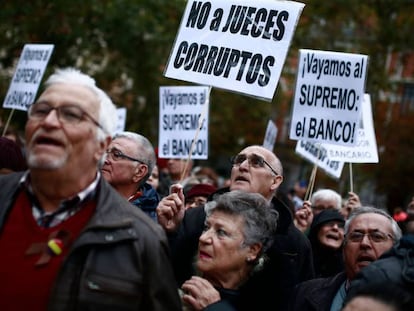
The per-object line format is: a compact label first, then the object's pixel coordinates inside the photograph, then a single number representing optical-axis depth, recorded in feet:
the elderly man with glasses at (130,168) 18.44
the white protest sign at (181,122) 28.37
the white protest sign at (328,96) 23.94
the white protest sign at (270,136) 30.22
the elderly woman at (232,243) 13.75
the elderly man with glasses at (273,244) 14.30
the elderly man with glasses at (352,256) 15.60
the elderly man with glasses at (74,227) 10.16
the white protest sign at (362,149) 28.63
